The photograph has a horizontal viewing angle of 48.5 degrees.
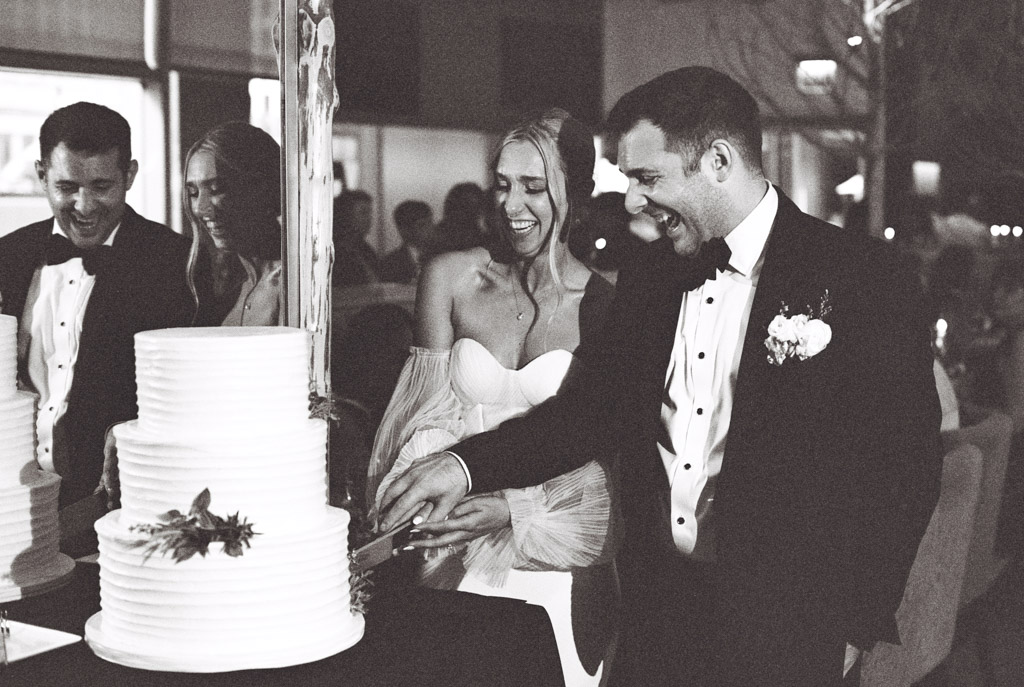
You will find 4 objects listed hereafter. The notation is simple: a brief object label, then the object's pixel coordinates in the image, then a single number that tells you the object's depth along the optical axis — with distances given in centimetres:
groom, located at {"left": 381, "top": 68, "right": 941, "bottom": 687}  228
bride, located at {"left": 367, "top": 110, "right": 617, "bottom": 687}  280
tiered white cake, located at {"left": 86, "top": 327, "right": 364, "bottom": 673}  157
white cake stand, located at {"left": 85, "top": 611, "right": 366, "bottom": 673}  156
